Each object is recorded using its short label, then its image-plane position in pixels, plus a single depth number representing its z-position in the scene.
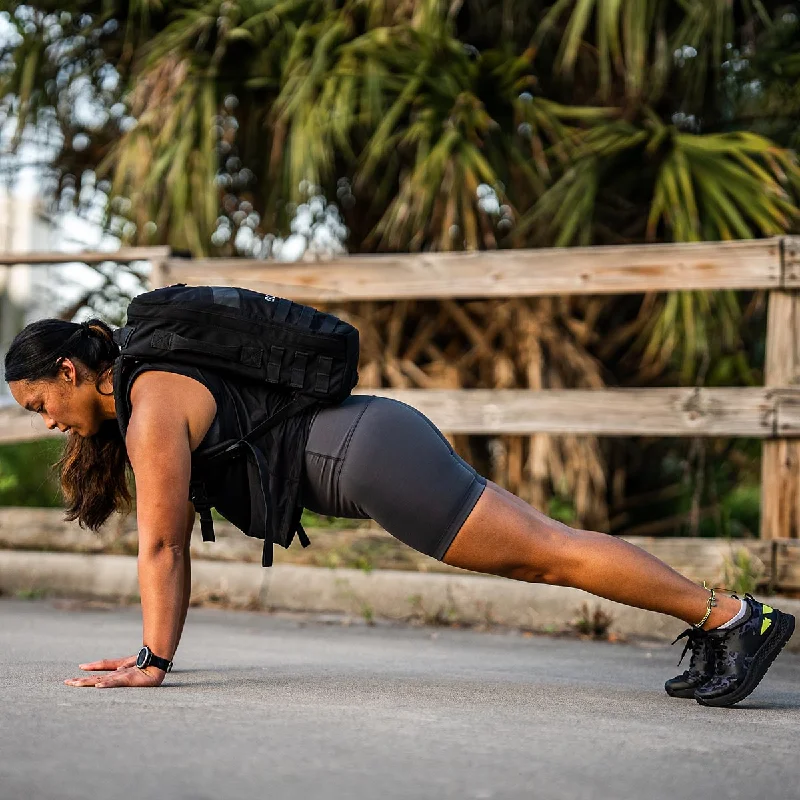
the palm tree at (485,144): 6.47
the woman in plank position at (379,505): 3.40
